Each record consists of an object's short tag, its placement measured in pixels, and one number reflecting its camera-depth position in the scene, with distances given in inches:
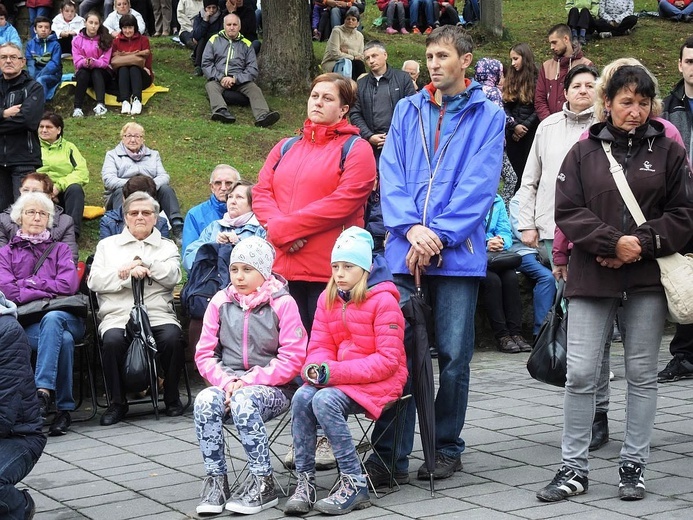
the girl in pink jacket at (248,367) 432.1
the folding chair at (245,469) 447.8
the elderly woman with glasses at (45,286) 599.2
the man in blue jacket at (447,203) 447.5
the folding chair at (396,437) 440.1
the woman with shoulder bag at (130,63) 1114.1
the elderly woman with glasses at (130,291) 615.5
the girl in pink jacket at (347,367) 422.6
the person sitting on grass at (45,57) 1117.1
